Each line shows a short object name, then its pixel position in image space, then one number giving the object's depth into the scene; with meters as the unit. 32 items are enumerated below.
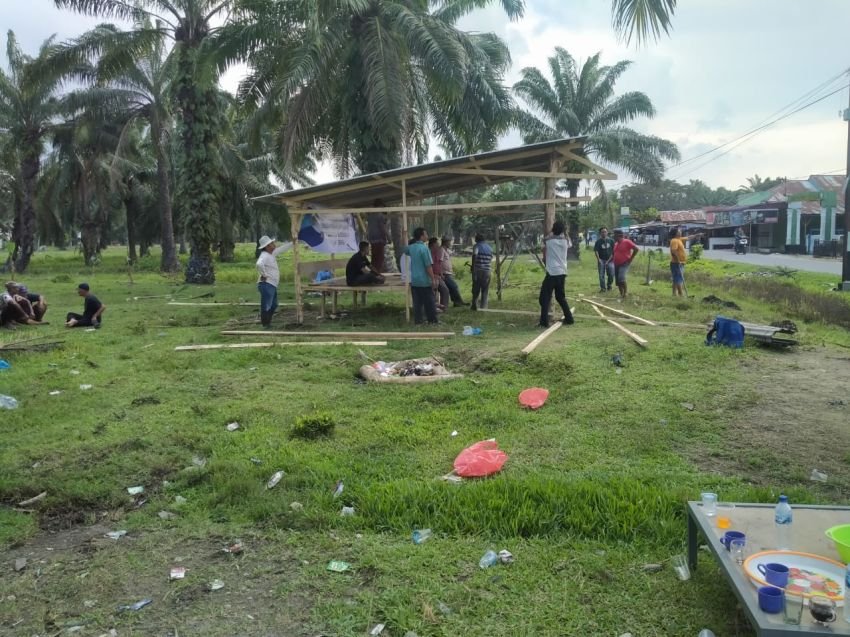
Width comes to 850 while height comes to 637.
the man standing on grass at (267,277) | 10.88
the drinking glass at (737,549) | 2.77
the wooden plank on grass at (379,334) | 10.07
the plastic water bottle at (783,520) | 2.92
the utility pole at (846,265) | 16.52
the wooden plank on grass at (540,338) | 8.50
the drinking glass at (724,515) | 3.04
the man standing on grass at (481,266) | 12.64
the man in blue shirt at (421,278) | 10.55
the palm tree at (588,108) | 28.89
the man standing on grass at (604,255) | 15.74
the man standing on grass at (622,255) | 13.64
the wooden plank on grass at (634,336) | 8.60
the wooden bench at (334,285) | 11.80
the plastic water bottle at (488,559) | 3.53
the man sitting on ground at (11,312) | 11.82
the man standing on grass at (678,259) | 13.64
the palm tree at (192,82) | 17.78
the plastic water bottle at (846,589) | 2.31
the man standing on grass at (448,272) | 12.91
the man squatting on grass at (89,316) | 11.95
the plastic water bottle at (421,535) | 3.84
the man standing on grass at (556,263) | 10.04
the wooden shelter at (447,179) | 10.56
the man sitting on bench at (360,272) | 12.13
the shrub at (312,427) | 5.61
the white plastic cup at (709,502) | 3.16
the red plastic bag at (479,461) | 4.67
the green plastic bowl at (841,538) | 2.66
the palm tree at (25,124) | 24.98
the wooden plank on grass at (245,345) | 9.58
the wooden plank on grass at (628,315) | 10.50
